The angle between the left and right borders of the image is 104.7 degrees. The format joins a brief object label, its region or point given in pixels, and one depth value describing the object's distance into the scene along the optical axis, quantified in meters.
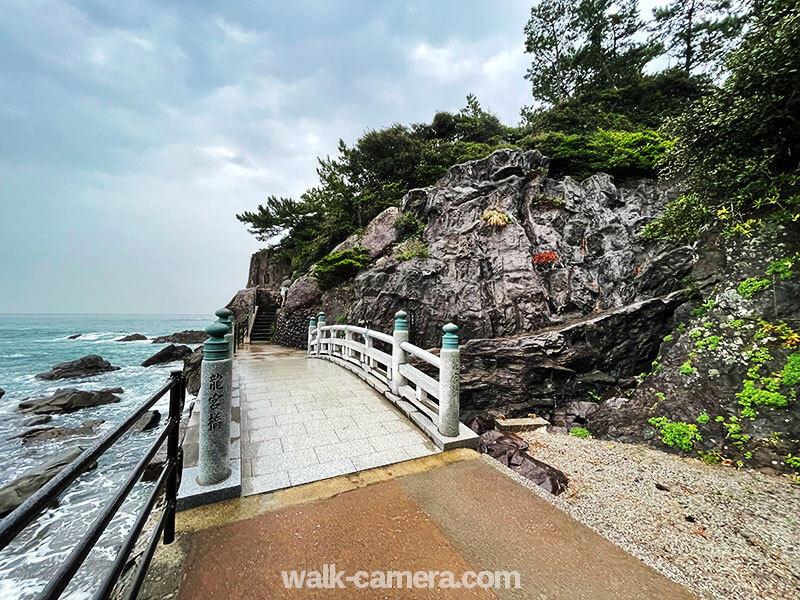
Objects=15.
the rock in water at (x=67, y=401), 10.17
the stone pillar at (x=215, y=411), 2.54
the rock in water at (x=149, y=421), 8.73
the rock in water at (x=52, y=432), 8.02
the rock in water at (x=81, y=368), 15.94
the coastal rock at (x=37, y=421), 9.09
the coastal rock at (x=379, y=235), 12.23
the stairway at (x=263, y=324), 16.80
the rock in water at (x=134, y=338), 35.21
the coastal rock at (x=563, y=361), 7.35
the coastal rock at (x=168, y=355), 19.56
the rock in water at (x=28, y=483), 4.81
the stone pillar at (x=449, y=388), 3.40
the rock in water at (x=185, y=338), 30.58
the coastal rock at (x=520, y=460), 3.54
